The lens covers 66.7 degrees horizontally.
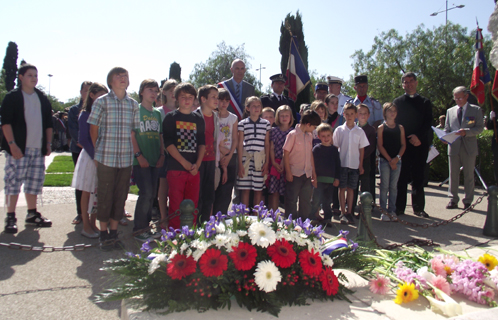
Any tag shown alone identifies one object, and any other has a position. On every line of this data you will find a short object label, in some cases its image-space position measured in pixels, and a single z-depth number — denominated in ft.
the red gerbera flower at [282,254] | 7.92
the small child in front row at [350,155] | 20.27
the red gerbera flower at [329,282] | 8.06
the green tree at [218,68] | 150.10
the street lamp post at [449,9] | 95.28
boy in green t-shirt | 15.21
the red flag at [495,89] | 17.37
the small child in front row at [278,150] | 18.80
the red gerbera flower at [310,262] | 8.04
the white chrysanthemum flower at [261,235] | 7.99
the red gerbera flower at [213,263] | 7.44
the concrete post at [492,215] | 17.43
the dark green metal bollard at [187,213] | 9.87
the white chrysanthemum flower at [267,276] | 7.47
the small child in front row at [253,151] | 18.34
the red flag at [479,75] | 20.98
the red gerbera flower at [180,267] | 7.48
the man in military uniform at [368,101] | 24.34
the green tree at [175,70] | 121.39
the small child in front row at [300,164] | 17.60
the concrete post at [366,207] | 12.48
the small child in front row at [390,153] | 21.40
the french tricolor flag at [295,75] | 27.20
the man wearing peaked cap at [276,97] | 22.98
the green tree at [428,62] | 83.66
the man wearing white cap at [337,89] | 25.82
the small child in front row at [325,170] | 18.97
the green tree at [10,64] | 143.33
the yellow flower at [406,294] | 8.29
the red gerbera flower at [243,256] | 7.70
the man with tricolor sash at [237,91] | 22.24
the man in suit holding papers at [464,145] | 23.95
